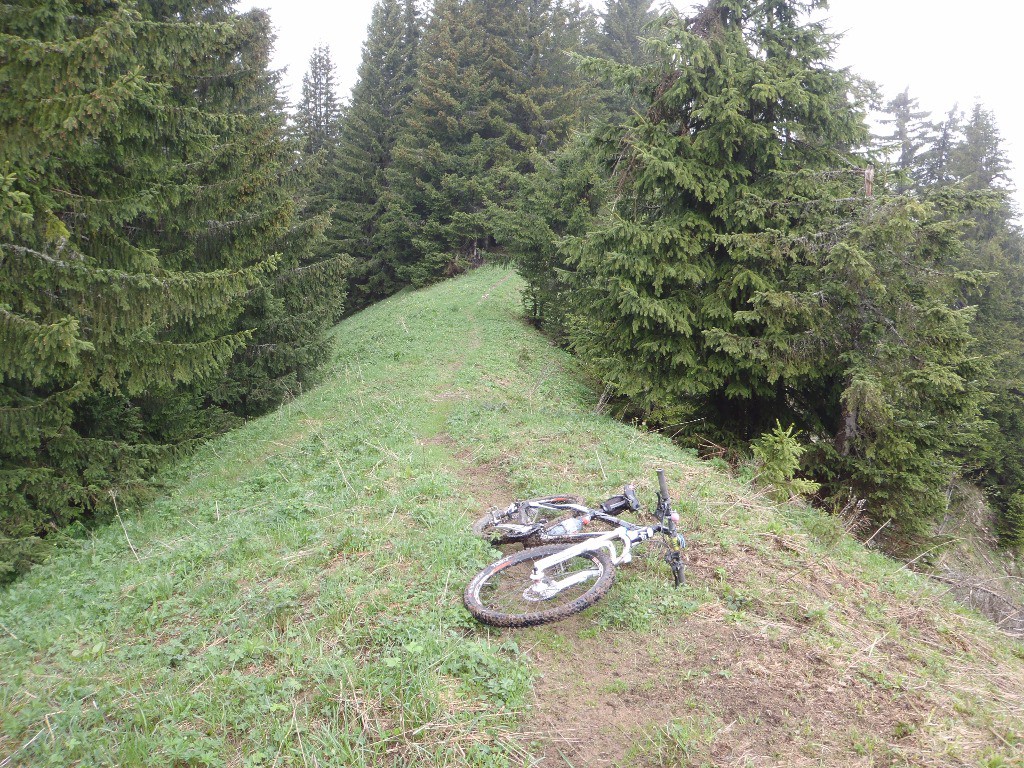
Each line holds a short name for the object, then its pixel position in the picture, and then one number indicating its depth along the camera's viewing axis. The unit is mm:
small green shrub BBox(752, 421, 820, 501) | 7809
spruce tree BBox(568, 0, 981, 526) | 9016
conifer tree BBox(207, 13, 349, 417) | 11055
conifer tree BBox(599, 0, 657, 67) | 35800
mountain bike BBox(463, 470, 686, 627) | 4453
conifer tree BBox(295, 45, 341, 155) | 39000
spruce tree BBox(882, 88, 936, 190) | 27984
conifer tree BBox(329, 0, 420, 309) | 34062
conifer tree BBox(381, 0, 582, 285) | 31188
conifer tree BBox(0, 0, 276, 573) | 6168
